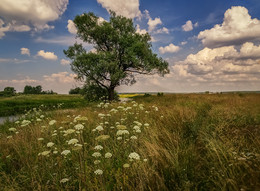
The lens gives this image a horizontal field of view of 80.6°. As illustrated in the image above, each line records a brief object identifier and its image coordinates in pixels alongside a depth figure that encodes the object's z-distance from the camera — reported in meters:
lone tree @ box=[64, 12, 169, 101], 18.41
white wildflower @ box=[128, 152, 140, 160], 2.56
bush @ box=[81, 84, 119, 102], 20.27
